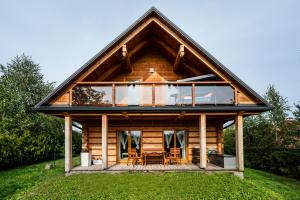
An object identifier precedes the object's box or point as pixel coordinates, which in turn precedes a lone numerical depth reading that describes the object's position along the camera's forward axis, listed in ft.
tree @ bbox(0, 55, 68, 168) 54.60
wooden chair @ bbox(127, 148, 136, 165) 44.52
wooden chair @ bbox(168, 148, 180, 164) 43.60
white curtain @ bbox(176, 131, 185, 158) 46.80
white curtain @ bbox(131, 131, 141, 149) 46.42
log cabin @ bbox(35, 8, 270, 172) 36.11
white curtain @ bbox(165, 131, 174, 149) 46.78
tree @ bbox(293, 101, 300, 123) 61.05
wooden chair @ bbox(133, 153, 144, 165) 41.95
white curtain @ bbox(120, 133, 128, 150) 46.60
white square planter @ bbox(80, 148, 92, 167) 40.60
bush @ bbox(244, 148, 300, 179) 51.08
